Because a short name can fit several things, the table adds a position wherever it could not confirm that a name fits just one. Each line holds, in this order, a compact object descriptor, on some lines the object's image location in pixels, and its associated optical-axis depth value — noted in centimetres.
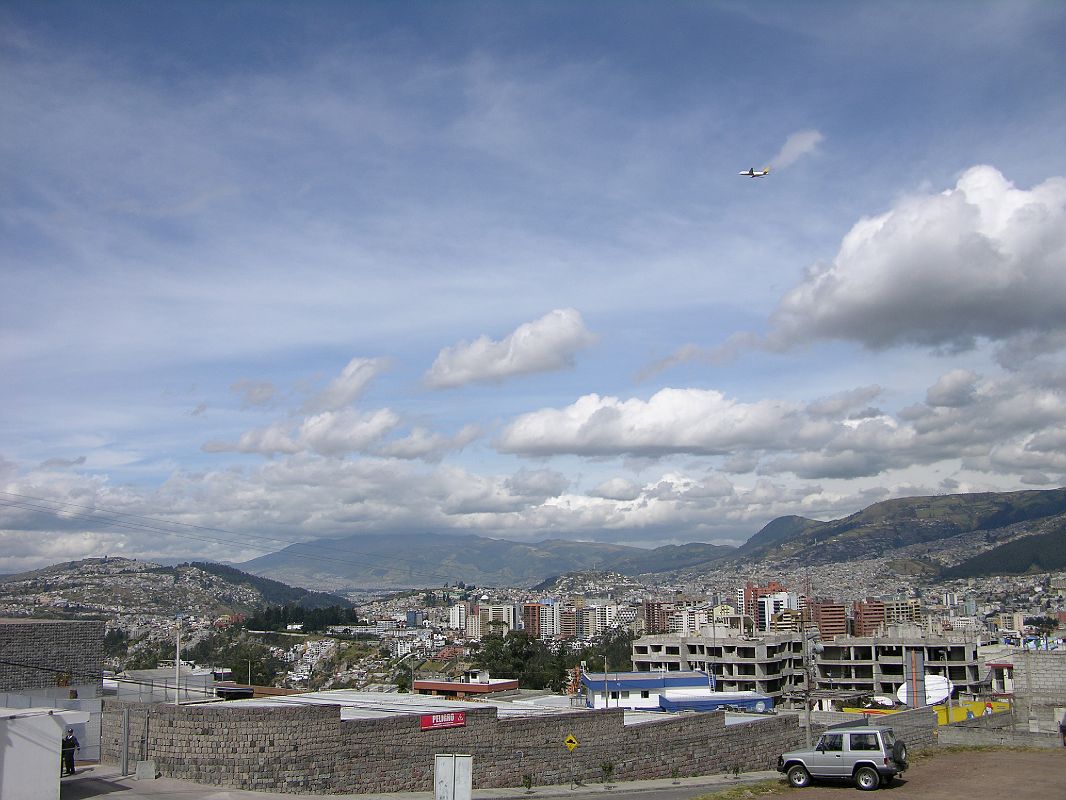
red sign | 2761
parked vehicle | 2494
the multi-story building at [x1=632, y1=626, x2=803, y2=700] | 9238
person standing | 2619
